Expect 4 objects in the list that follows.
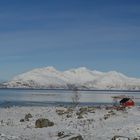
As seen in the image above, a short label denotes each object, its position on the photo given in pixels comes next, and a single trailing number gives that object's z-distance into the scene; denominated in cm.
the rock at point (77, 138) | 2014
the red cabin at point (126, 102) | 4961
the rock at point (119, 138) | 1984
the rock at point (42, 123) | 2741
